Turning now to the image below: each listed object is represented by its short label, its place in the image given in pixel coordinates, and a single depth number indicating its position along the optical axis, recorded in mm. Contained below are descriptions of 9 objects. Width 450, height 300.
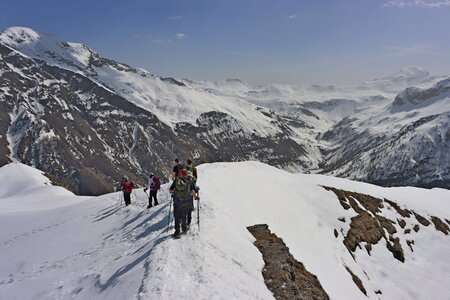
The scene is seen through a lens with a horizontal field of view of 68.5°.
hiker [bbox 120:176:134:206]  31438
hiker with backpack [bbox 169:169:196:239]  18234
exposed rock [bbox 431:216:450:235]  47781
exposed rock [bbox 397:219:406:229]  45200
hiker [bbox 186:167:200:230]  19250
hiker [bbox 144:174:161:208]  29000
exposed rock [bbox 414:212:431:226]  48062
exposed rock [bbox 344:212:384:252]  35200
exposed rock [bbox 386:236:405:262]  37088
